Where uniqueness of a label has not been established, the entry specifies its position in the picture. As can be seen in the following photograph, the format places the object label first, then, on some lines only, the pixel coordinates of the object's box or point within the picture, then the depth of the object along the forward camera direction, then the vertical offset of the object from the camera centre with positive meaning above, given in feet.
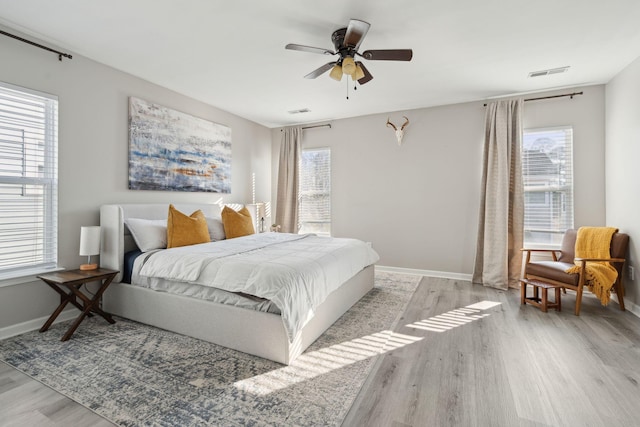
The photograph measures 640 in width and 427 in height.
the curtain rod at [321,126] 18.17 +5.50
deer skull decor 15.94 +4.60
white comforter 7.23 -1.56
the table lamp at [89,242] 9.27 -0.95
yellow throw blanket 10.13 -1.49
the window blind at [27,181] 8.54 +0.92
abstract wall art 11.91 +2.83
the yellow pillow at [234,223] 13.21 -0.46
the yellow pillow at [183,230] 10.55 -0.64
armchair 10.20 -2.01
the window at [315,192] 18.57 +1.39
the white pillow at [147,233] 10.25 -0.74
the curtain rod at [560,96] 12.87 +5.34
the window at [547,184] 13.28 +1.49
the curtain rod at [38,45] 8.38 +5.06
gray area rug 5.49 -3.66
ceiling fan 7.72 +4.55
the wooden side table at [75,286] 8.38 -2.20
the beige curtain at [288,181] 18.97 +2.13
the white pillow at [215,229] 12.92 -0.71
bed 7.27 -2.66
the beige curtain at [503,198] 13.57 +0.80
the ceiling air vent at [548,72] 11.27 +5.62
